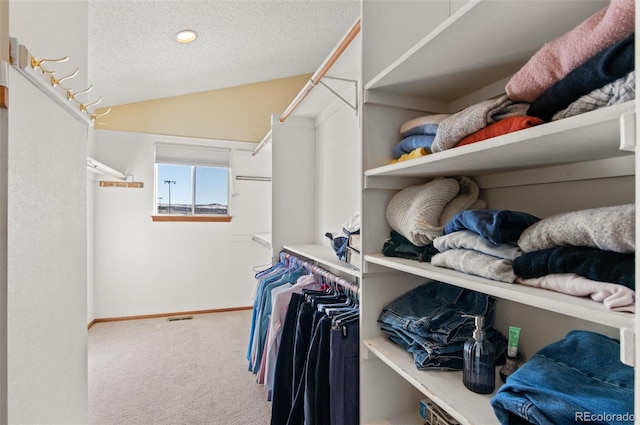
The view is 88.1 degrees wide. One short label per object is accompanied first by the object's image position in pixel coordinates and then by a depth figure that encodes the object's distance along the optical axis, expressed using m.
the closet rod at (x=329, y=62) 1.36
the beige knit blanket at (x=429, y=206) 1.05
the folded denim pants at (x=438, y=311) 1.03
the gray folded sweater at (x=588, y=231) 0.56
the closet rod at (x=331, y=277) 1.54
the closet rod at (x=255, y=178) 4.23
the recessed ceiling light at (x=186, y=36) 2.44
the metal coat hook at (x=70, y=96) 1.02
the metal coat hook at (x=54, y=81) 0.89
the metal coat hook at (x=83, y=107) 1.15
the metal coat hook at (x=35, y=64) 0.79
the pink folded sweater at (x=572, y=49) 0.56
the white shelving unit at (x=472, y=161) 0.65
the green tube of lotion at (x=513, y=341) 0.97
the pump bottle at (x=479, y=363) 0.88
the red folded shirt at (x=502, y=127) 0.69
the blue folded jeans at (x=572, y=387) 0.60
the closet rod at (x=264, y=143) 3.00
